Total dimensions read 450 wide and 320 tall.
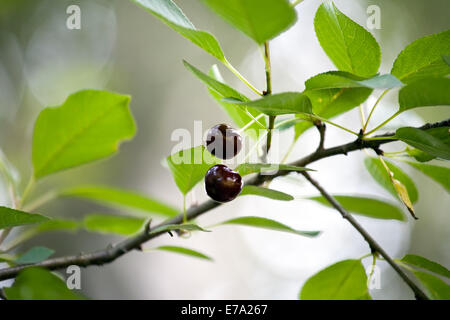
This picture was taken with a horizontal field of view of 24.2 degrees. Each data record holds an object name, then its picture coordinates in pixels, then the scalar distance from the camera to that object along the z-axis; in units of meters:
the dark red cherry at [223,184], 0.48
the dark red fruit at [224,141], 0.49
